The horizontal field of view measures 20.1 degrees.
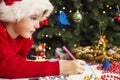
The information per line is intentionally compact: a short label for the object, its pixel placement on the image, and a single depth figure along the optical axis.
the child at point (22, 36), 1.32
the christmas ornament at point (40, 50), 2.09
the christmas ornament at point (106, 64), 1.73
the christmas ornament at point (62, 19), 2.10
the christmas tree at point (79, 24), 2.19
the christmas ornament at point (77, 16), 2.12
